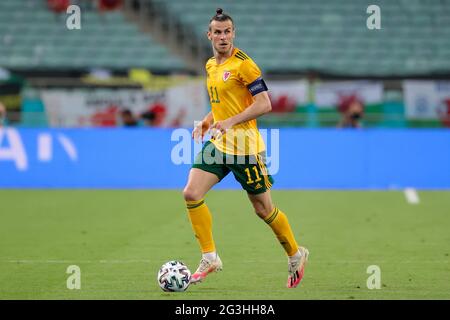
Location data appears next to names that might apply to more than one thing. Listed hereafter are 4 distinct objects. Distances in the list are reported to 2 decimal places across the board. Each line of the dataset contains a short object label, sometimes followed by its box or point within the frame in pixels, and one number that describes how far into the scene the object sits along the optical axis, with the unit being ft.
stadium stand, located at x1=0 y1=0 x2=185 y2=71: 170.50
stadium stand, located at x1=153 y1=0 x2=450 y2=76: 167.12
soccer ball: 51.19
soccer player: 53.72
